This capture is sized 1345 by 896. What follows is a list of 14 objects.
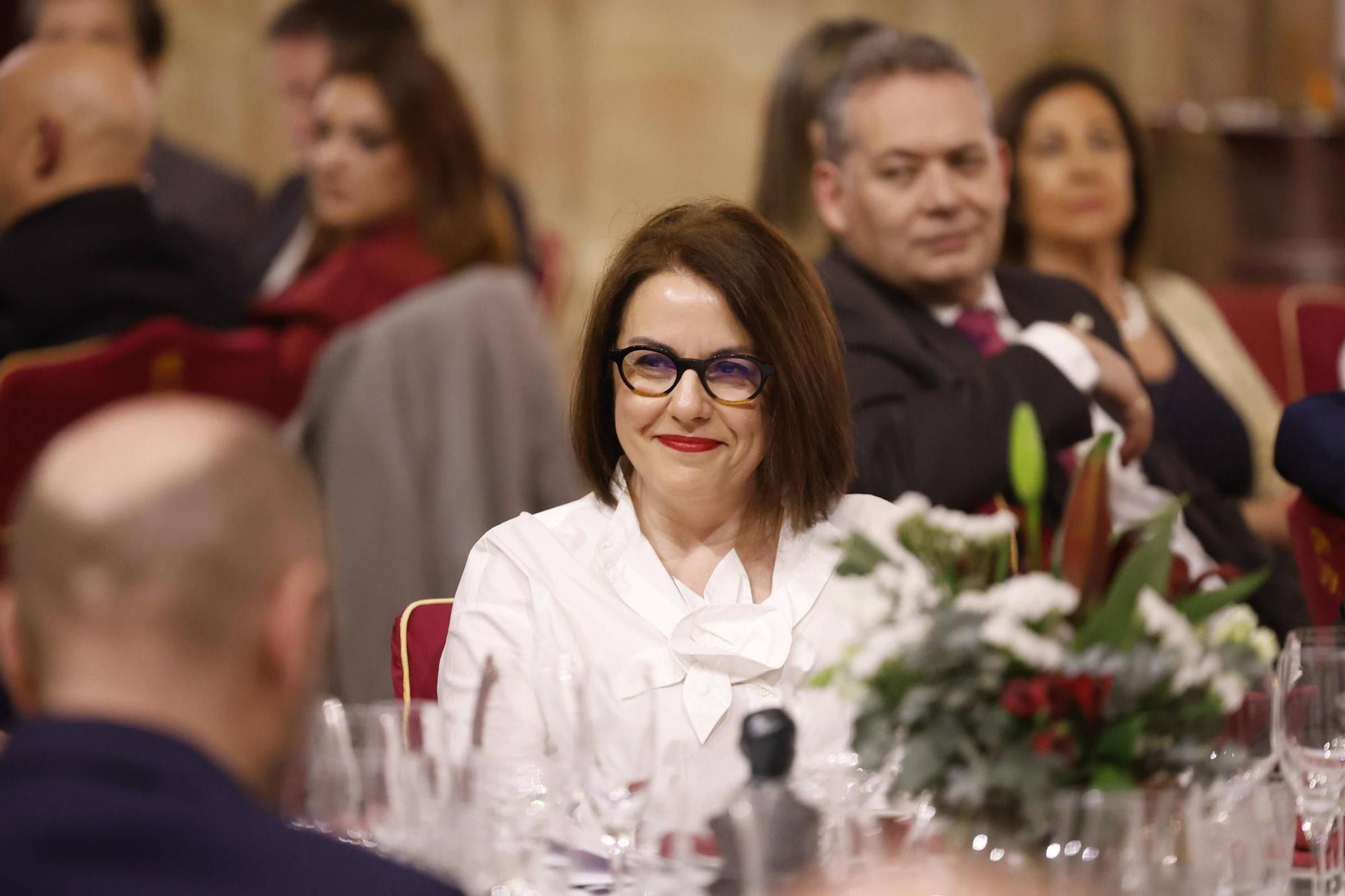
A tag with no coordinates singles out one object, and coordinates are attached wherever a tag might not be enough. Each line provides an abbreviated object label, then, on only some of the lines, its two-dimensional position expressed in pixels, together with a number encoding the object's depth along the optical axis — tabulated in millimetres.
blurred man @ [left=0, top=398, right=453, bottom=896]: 5624
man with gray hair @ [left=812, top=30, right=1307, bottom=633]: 6927
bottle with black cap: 5884
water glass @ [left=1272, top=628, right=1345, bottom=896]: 6109
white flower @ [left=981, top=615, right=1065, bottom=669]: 5866
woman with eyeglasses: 6363
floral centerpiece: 5875
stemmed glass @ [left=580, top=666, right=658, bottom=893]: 5990
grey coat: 8000
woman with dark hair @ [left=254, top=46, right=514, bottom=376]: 8410
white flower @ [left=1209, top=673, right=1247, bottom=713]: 5898
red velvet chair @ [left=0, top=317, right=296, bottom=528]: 7510
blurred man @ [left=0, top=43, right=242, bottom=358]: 7617
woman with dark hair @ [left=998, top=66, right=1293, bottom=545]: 7796
